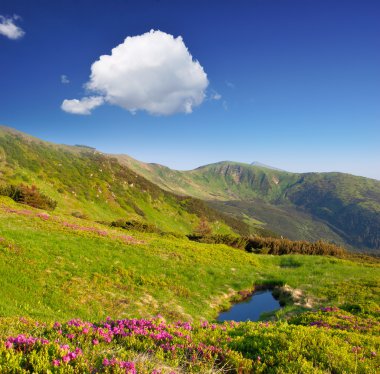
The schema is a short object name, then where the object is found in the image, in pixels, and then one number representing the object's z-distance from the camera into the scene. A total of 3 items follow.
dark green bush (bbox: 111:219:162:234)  43.25
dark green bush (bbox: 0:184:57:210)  46.34
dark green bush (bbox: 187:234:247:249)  46.84
